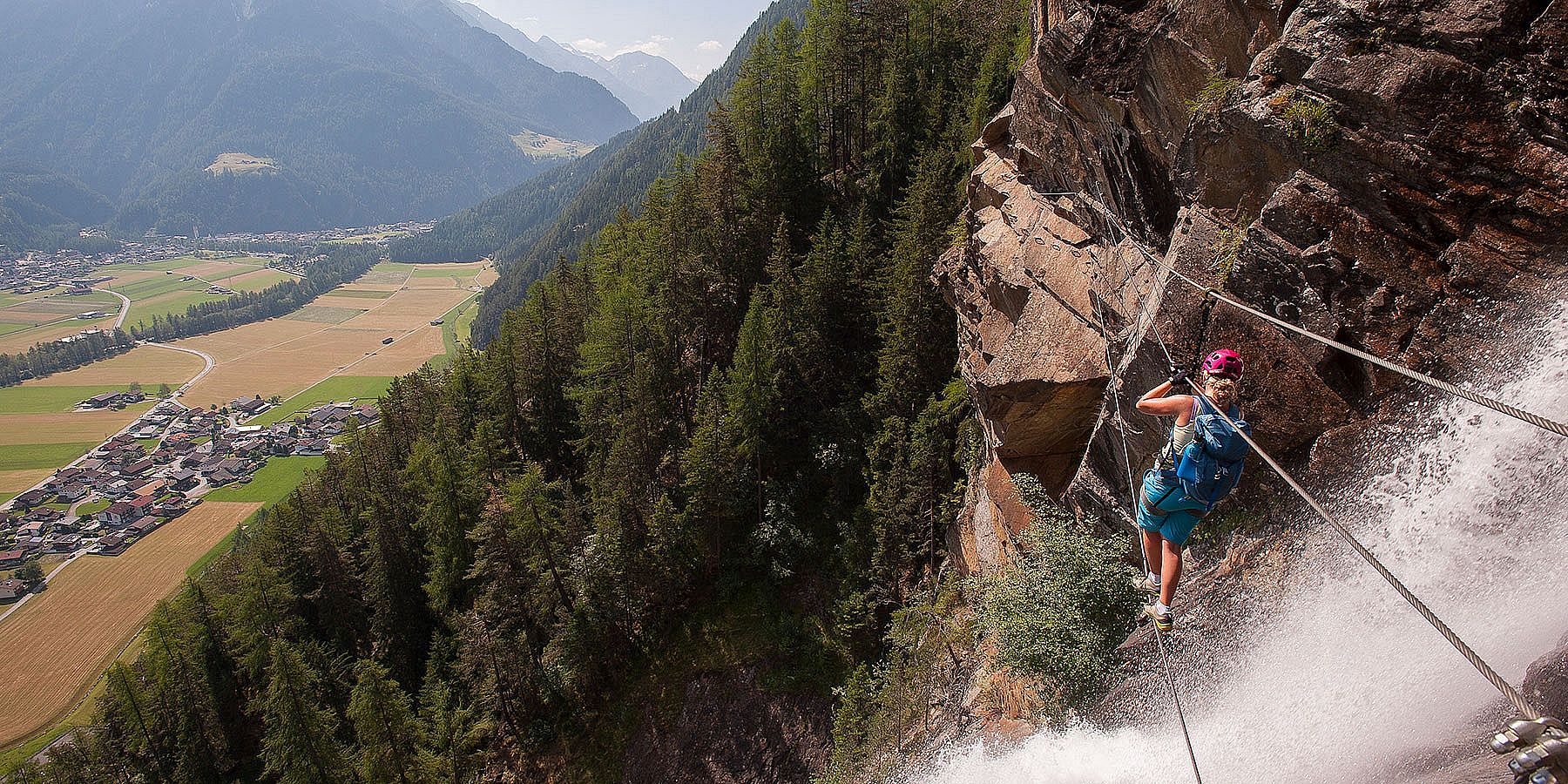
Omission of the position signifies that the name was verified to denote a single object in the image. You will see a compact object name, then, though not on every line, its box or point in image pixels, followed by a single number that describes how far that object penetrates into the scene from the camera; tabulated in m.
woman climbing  8.02
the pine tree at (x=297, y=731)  27.06
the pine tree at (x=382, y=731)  26.92
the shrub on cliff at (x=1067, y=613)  11.41
